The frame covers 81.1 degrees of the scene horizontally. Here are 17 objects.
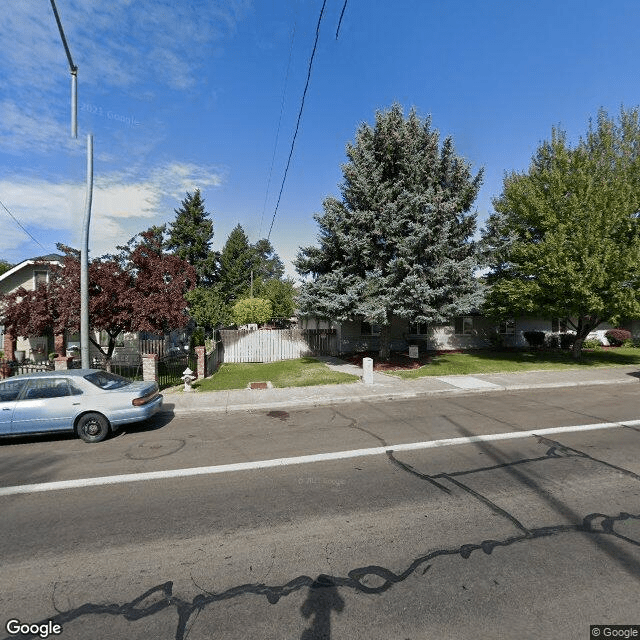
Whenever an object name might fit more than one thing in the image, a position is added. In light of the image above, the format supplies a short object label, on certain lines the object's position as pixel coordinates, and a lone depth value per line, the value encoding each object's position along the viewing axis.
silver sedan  7.61
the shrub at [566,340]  25.17
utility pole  10.82
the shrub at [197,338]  22.55
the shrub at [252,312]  28.88
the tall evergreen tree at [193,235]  41.00
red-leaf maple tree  13.02
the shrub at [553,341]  25.66
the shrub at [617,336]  27.12
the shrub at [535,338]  25.66
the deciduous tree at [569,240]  16.17
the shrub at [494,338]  24.58
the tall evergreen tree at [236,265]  46.06
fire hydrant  12.51
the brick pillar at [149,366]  12.41
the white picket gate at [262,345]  21.75
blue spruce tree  15.88
